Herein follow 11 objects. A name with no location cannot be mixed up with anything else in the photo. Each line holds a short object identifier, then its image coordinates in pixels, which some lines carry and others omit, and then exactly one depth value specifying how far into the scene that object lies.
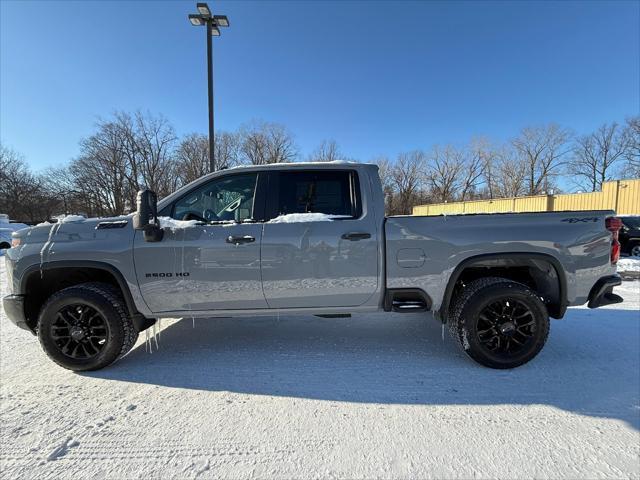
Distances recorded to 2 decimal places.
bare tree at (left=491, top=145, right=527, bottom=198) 52.31
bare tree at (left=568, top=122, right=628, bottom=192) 50.06
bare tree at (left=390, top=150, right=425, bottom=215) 52.56
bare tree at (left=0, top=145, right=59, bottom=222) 38.31
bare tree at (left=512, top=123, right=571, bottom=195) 51.47
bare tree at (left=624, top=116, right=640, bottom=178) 44.38
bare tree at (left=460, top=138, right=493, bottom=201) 54.47
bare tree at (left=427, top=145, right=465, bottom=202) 56.44
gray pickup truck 2.98
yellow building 18.94
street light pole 8.34
